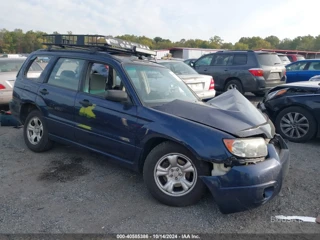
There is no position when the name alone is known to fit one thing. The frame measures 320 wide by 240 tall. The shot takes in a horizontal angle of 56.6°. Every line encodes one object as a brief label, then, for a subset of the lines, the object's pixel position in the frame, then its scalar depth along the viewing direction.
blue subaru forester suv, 2.93
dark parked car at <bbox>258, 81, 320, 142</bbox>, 5.43
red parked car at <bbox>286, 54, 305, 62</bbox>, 21.42
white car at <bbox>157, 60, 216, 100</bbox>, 7.98
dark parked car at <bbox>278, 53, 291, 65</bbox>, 16.76
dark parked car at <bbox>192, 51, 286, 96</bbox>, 9.98
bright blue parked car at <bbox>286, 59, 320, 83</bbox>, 11.31
